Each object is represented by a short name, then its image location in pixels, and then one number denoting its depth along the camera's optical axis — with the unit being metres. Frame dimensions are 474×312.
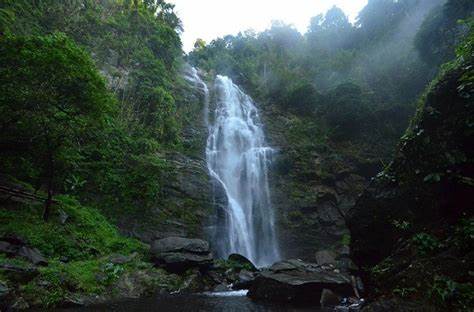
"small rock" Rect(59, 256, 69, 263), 11.45
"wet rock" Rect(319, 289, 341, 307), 9.79
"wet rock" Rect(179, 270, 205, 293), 12.34
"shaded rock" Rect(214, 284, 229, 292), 12.42
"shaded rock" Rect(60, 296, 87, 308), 8.77
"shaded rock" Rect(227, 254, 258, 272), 15.38
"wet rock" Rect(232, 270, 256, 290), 12.72
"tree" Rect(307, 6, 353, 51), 38.57
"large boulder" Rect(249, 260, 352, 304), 10.28
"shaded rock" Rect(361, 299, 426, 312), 5.78
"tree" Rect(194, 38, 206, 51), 52.31
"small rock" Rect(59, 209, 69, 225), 13.54
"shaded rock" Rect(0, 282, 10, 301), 7.56
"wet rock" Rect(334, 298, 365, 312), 9.04
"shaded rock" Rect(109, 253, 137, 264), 12.40
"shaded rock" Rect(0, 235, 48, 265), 9.84
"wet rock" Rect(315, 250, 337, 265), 18.46
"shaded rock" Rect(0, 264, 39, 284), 8.46
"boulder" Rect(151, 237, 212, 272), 13.24
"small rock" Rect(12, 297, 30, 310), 7.89
